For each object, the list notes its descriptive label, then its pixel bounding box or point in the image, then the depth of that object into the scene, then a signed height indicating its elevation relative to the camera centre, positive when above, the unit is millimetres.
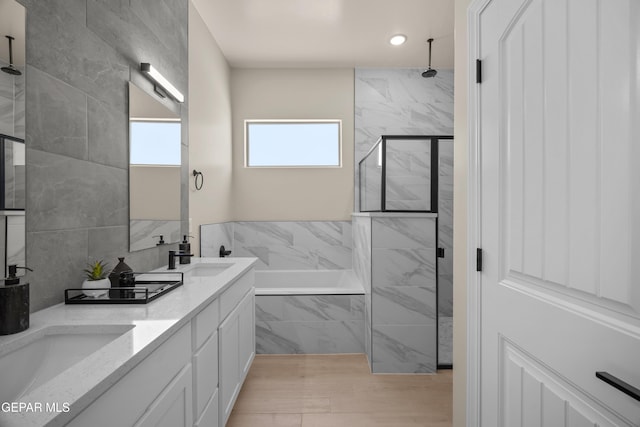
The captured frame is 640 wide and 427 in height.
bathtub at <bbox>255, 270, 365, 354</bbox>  3189 -1046
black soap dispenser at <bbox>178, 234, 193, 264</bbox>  2480 -287
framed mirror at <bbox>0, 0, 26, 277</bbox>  1093 +252
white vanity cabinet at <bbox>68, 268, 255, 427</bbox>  872 -600
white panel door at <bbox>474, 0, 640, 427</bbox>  765 +3
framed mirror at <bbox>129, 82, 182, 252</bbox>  1961 +255
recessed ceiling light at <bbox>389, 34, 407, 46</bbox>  3513 +1811
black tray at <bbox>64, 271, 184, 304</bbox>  1371 -360
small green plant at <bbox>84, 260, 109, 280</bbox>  1492 -271
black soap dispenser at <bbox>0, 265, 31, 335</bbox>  1004 -288
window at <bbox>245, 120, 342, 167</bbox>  4402 +883
